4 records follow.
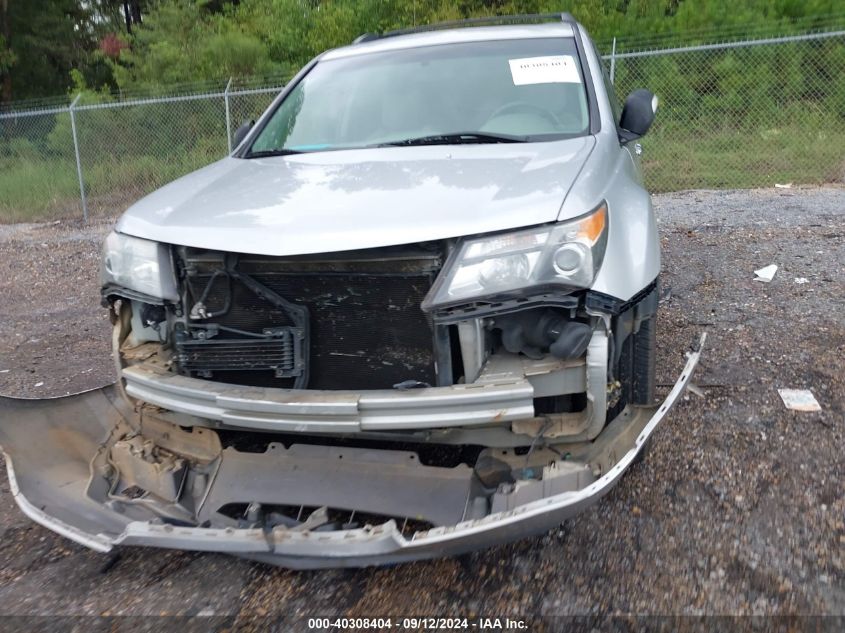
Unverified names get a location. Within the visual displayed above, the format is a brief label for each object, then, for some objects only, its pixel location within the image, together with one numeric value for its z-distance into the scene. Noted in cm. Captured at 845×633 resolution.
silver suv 231
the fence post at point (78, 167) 1114
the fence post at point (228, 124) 1036
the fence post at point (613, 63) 962
